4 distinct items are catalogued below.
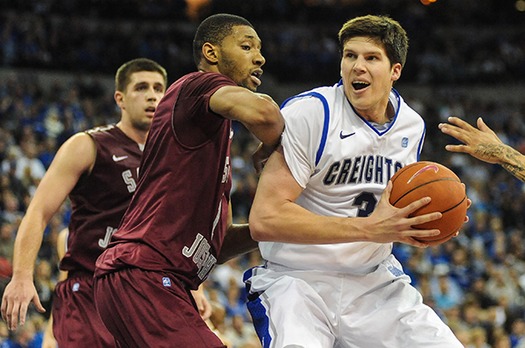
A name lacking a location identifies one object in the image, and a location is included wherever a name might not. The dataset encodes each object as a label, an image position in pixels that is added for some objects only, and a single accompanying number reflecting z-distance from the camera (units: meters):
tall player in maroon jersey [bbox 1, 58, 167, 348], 10.20
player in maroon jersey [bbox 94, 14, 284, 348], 7.84
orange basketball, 7.61
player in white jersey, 8.09
